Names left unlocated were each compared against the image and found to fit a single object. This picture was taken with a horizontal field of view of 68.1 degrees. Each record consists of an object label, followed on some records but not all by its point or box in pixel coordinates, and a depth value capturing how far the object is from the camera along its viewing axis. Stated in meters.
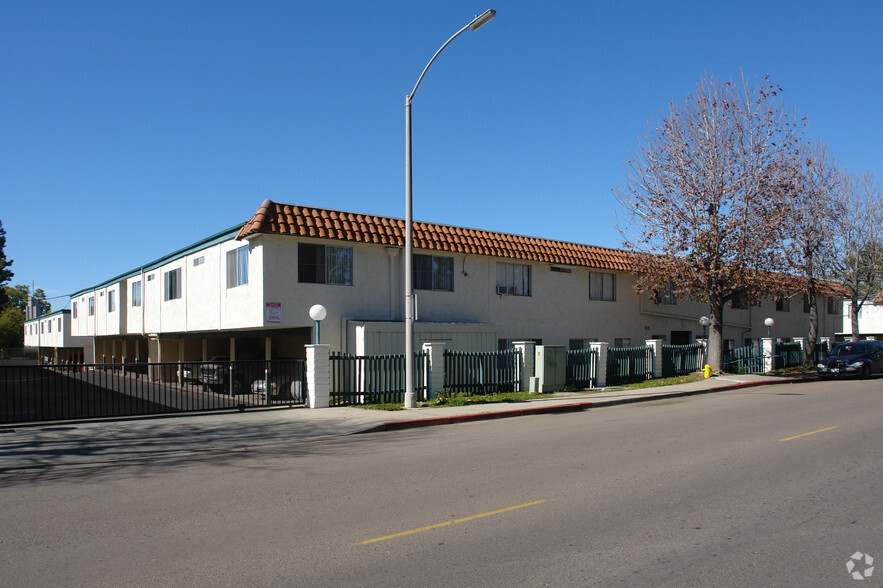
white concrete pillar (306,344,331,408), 16.06
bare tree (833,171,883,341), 32.47
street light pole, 15.80
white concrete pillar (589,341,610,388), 22.69
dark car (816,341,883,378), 24.95
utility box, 20.33
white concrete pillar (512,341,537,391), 20.50
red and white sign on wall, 18.66
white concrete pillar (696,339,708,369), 27.95
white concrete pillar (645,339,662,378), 25.58
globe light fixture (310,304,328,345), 16.58
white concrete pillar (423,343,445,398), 18.02
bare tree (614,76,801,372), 24.17
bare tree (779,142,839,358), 30.41
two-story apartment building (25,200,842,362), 19.17
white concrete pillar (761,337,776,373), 29.22
